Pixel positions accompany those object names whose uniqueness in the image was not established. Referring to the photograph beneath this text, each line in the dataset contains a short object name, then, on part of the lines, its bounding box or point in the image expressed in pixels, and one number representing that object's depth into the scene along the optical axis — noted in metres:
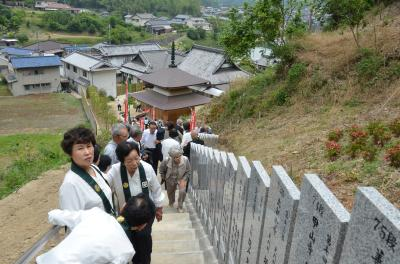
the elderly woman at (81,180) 2.84
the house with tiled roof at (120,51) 46.91
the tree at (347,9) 10.92
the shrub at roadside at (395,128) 6.67
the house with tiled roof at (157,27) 80.69
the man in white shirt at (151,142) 7.61
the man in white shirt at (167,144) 6.54
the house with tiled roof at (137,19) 86.62
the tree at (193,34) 71.81
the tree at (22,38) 57.09
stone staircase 4.34
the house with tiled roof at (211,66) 32.22
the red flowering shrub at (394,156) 5.55
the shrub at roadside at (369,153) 6.15
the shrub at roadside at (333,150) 6.82
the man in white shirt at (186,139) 7.65
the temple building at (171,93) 17.17
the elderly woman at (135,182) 3.46
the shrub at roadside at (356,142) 6.58
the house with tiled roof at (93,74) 38.81
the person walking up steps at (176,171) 5.86
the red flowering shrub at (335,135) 7.57
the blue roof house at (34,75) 37.75
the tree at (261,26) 14.48
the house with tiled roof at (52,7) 82.28
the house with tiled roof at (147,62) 39.09
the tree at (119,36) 64.06
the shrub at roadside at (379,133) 6.62
